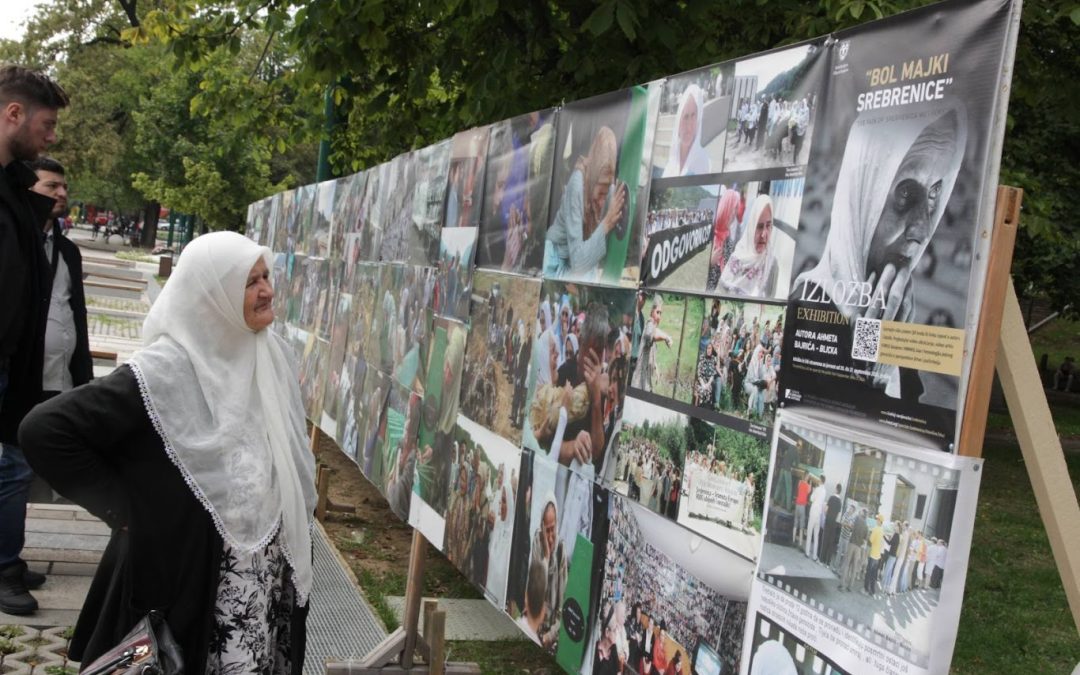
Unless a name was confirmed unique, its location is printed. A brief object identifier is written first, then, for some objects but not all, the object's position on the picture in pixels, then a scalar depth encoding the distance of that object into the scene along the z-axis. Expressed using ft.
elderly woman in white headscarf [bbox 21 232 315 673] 10.96
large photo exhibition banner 7.63
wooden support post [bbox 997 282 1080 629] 8.01
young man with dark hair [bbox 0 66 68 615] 16.44
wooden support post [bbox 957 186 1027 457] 7.49
